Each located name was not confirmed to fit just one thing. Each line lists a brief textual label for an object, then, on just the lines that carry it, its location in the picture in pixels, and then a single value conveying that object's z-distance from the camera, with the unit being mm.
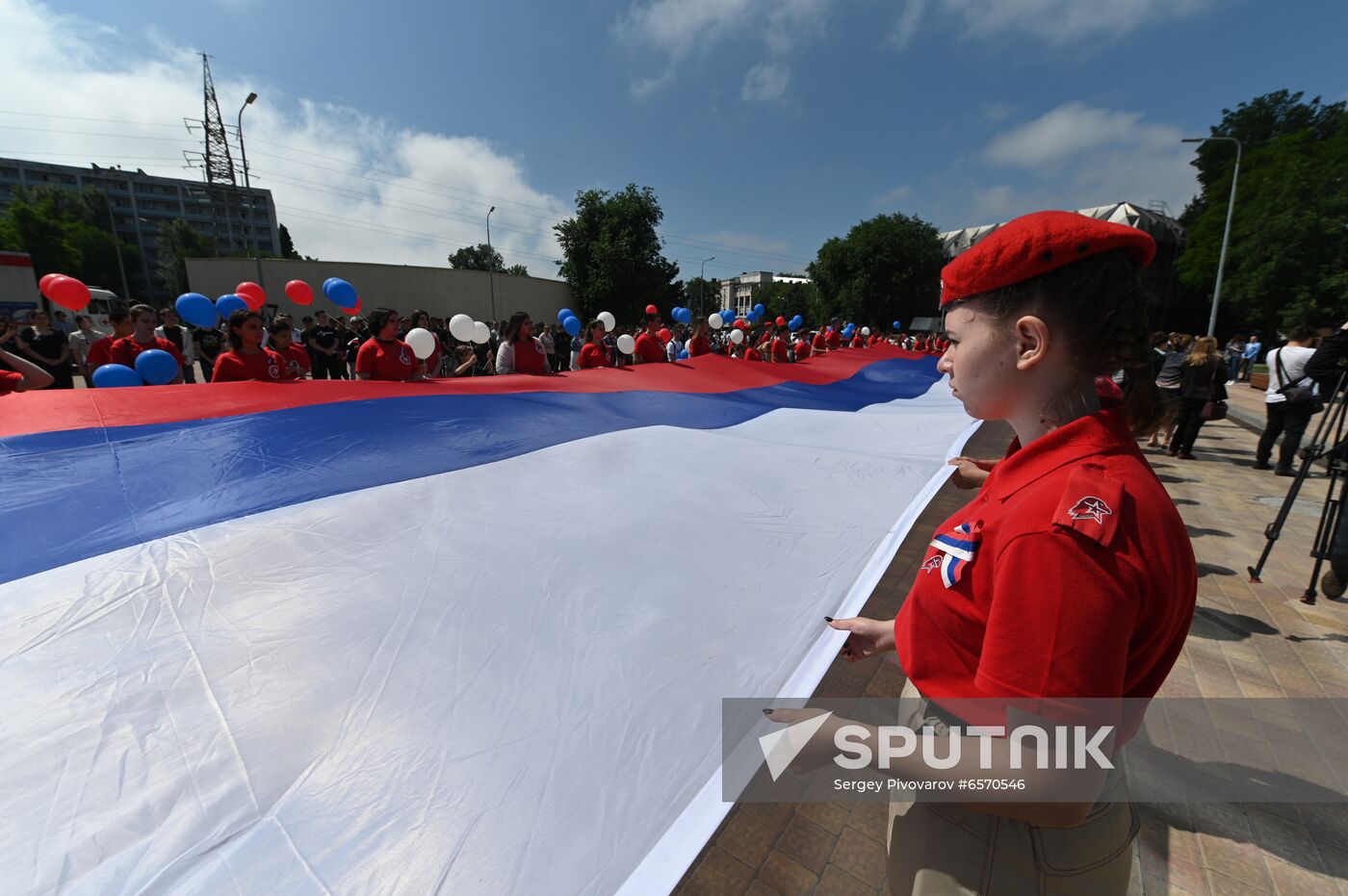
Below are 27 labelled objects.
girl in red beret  660
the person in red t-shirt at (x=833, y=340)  14969
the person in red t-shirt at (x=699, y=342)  8744
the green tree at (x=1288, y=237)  21906
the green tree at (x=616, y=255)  31203
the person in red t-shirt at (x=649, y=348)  8000
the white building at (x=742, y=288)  120500
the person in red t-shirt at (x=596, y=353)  6996
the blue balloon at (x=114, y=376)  4426
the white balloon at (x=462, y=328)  6566
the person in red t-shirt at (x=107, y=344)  5395
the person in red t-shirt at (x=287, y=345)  6414
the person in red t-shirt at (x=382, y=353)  5137
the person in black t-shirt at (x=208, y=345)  7688
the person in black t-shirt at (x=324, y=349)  10734
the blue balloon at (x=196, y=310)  6664
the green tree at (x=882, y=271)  38969
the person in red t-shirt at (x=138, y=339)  5164
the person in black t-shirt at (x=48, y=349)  6648
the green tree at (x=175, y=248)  56094
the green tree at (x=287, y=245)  87500
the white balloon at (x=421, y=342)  5391
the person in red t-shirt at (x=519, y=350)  5797
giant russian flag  1057
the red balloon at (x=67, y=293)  6531
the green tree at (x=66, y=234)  43344
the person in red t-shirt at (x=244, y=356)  4430
